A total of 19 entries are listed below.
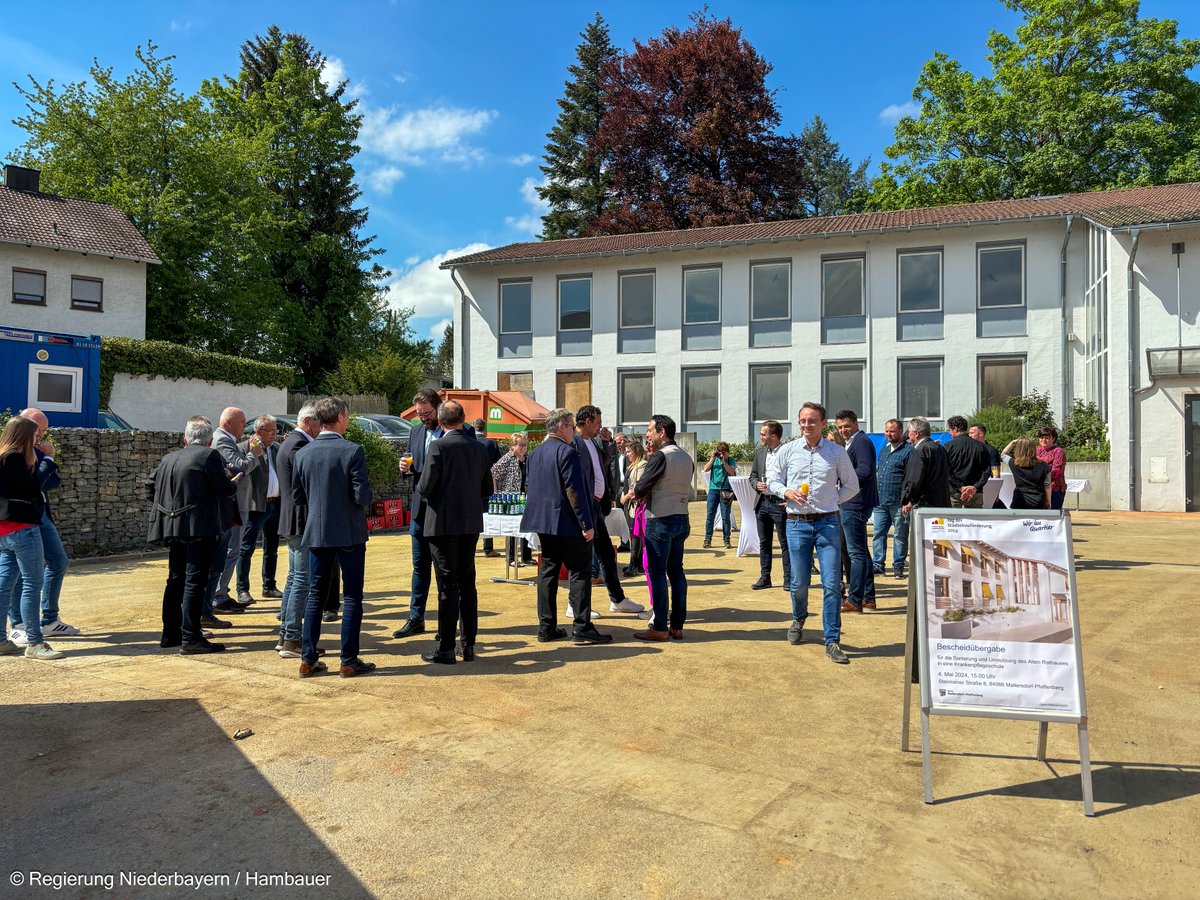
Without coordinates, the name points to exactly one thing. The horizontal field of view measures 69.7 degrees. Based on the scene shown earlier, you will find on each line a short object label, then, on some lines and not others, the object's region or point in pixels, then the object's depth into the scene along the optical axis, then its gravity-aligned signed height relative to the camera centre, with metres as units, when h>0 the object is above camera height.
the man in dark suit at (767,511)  9.34 -0.25
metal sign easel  3.95 -0.83
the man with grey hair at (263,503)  8.75 -0.21
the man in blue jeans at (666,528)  7.11 -0.33
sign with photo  4.12 -0.62
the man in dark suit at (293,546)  6.26 -0.45
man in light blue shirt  6.48 -0.13
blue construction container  13.10 +1.68
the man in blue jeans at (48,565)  6.74 -0.70
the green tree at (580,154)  45.41 +18.07
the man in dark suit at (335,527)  5.96 -0.30
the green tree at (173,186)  35.81 +12.58
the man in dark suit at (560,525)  7.07 -0.32
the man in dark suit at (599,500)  8.14 -0.13
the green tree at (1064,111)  33.69 +15.37
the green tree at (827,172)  65.69 +24.71
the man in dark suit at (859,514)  8.34 -0.23
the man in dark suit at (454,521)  6.37 -0.26
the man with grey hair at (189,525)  6.60 -0.33
